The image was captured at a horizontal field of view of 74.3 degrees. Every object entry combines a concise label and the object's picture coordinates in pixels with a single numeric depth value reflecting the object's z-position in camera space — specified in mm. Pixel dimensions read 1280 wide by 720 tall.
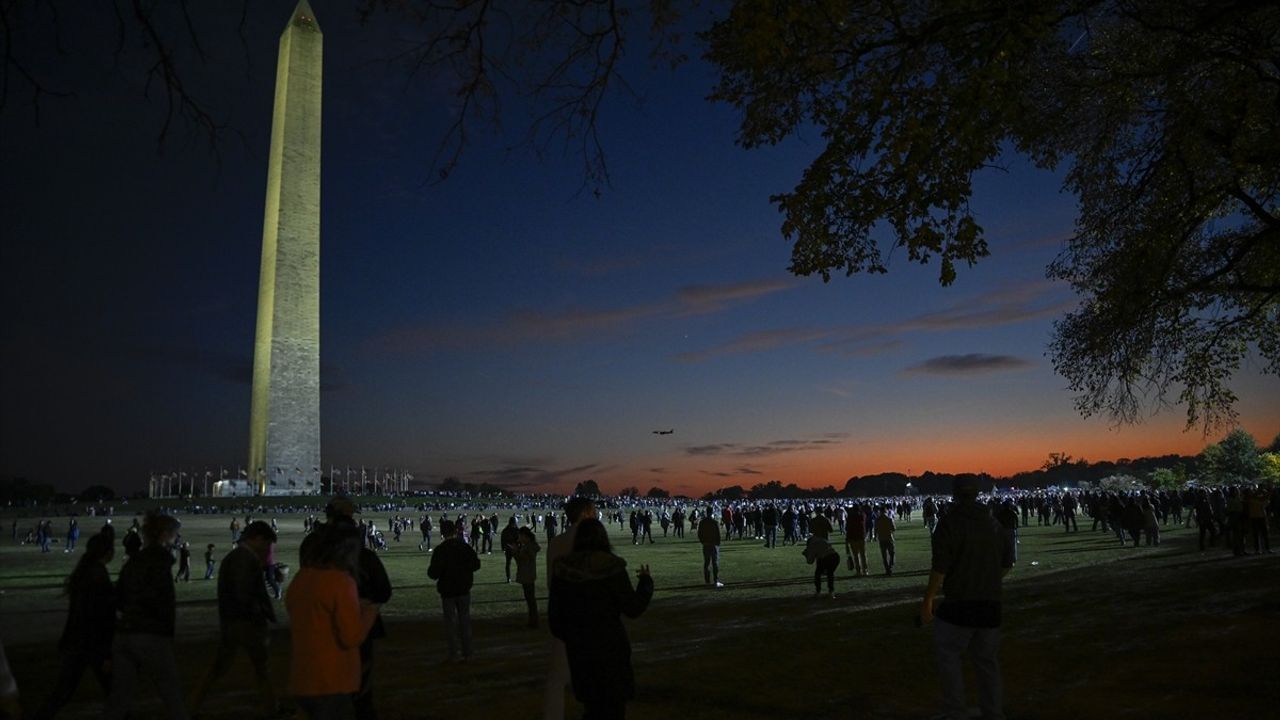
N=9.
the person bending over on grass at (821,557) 14031
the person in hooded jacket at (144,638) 5621
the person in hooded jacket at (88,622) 6191
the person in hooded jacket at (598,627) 4258
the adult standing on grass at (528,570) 12281
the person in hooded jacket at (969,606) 5477
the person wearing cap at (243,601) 6781
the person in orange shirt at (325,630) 4090
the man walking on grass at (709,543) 17234
